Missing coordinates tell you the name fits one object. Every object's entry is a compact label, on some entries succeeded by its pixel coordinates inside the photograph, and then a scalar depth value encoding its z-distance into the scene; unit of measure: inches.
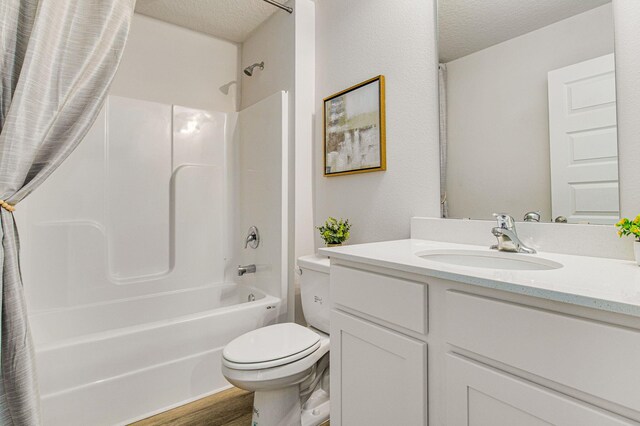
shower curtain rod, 78.0
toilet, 48.8
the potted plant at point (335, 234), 65.6
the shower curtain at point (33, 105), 35.4
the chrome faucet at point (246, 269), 83.1
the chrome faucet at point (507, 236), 40.5
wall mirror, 38.5
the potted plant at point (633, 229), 31.4
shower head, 90.0
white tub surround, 56.6
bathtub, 52.3
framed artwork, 63.7
